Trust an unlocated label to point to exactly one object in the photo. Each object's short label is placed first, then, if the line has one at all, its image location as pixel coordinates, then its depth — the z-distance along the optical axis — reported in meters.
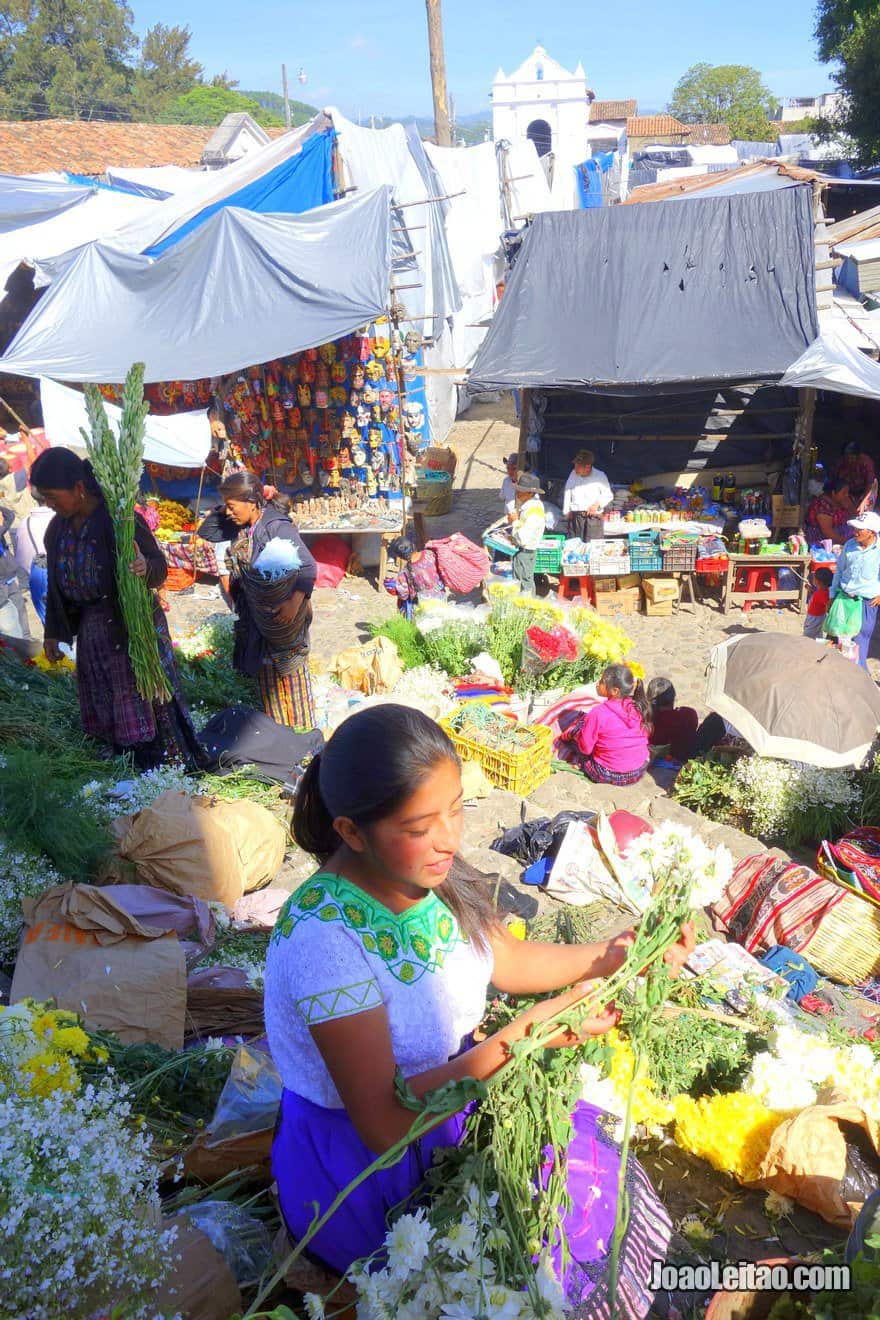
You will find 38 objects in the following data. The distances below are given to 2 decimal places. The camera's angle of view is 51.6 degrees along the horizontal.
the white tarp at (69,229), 12.63
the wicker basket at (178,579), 9.42
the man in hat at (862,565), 6.12
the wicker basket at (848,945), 3.90
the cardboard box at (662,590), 8.38
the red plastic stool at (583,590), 8.63
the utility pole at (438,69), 13.23
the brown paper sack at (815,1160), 2.21
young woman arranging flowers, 1.50
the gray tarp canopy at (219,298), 8.13
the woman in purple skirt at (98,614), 3.90
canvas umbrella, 4.66
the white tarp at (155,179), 16.34
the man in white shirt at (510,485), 9.23
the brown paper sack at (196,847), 3.73
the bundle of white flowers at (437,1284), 1.30
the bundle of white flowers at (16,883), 3.18
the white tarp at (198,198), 9.84
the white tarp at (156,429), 9.20
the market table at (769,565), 8.27
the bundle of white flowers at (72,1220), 1.33
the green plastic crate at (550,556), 8.49
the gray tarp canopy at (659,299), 8.29
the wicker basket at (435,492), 11.05
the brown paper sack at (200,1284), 1.61
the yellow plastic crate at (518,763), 5.49
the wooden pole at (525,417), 9.59
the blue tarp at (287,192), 9.77
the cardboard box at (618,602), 8.56
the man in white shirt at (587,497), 8.77
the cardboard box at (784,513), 8.87
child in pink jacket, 5.57
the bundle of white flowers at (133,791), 4.04
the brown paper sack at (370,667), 6.54
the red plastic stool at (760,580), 8.49
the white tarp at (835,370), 7.37
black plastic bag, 4.78
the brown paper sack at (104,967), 2.74
